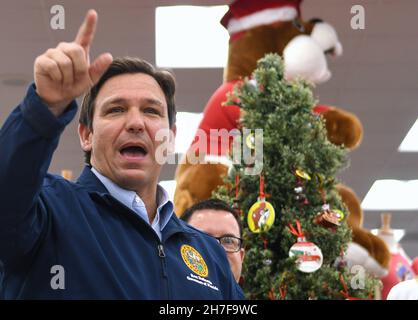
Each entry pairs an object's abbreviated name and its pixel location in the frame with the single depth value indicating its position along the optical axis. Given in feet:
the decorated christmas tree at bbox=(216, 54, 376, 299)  14.07
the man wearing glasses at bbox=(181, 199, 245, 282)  13.53
